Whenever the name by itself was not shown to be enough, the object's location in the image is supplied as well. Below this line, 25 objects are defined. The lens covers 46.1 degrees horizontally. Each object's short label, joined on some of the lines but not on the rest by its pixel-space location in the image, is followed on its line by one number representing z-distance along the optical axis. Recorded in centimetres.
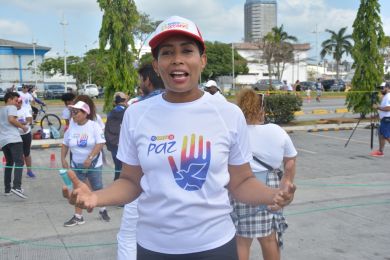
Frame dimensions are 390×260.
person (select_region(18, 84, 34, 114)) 1245
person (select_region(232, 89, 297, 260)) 351
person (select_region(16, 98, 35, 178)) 794
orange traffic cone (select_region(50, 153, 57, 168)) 1018
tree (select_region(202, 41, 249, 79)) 7325
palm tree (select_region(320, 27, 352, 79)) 7500
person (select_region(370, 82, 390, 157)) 1022
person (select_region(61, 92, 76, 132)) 773
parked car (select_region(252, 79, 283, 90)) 4608
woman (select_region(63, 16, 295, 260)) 198
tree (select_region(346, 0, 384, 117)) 1772
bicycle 1473
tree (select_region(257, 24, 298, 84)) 6203
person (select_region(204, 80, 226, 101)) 708
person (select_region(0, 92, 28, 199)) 725
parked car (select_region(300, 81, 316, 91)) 5116
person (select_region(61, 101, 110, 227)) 577
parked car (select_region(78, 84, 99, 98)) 3917
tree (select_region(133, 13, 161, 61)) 4206
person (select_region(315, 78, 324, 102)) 3407
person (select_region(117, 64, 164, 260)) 335
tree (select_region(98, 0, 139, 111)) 1413
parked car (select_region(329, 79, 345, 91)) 5072
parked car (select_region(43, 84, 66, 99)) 4053
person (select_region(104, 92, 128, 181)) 633
